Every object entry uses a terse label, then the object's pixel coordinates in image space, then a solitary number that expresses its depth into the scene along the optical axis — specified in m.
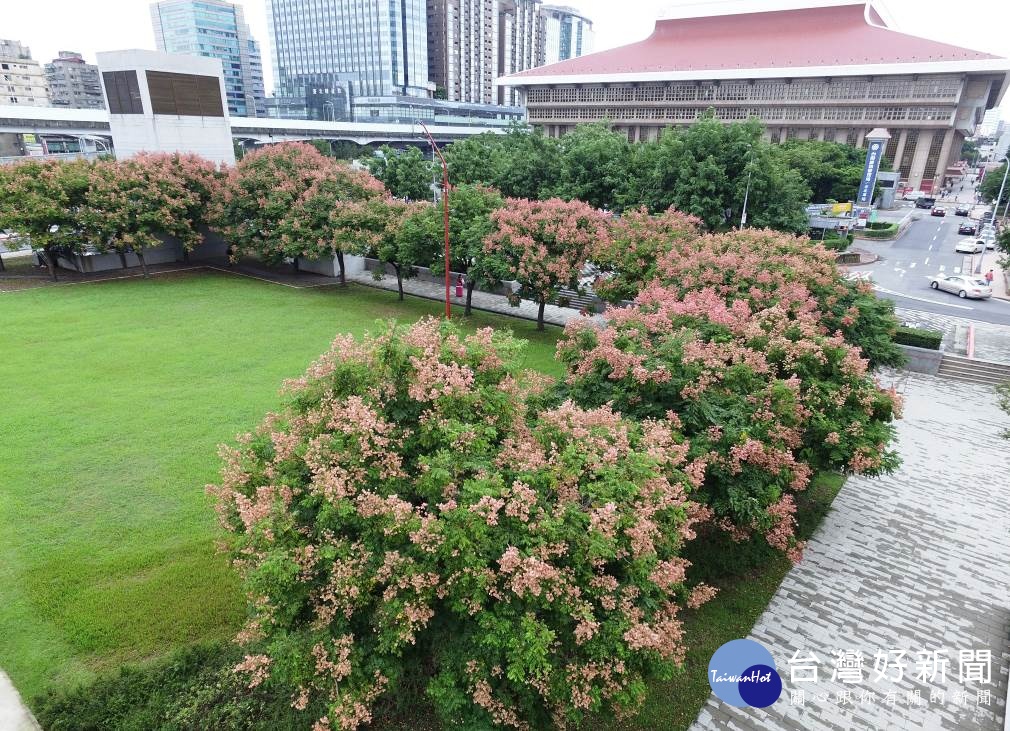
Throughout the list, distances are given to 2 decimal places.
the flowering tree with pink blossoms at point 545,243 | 19.31
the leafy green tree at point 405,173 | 39.03
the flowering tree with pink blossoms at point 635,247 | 17.67
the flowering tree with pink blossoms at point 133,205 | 26.14
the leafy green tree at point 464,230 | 20.78
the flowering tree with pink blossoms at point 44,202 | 25.08
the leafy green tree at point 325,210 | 25.84
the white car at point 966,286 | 27.55
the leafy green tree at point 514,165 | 33.78
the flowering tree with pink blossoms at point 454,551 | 5.70
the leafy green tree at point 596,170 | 30.53
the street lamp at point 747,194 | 25.23
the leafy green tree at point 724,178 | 26.00
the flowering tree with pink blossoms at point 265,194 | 26.98
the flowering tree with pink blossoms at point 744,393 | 8.59
